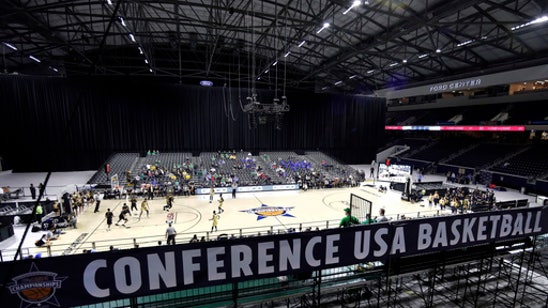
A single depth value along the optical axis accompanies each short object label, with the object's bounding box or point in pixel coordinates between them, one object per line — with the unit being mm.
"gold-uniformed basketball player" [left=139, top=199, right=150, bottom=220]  16312
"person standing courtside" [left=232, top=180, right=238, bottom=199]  22041
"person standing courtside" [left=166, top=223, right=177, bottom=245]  10578
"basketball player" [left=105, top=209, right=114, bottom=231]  14210
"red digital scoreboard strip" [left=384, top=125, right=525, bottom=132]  28300
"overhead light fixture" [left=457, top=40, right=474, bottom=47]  20550
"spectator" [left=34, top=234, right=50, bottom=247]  12211
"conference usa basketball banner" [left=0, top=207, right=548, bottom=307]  3965
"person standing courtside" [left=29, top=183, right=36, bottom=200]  18695
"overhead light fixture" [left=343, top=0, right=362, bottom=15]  14320
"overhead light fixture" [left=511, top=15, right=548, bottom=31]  15088
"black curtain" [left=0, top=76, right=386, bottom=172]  28156
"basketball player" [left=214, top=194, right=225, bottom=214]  17494
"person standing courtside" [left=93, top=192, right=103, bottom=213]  17531
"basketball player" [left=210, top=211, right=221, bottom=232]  13949
